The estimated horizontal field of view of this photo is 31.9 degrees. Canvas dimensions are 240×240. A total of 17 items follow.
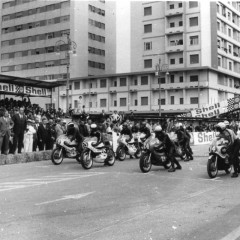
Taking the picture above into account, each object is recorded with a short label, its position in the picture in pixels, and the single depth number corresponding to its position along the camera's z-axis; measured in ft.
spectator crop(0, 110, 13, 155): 50.70
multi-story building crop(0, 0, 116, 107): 233.14
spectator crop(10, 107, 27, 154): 53.32
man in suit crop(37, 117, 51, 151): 60.55
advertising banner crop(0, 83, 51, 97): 100.58
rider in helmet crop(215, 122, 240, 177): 38.70
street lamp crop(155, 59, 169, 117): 204.72
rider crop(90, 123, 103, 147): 45.96
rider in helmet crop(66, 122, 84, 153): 47.83
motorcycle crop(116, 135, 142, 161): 55.16
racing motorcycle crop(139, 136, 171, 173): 41.57
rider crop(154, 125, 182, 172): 42.89
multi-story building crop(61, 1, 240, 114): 202.39
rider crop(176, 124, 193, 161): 54.34
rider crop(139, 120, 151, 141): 58.70
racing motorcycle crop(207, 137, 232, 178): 37.73
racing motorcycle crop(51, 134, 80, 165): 47.52
